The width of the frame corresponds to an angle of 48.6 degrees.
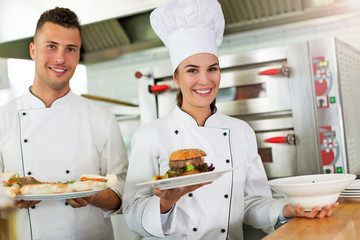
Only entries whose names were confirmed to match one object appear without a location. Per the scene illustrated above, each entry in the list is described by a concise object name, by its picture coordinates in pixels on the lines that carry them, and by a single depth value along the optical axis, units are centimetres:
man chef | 191
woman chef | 169
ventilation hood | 292
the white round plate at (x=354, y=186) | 163
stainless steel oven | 234
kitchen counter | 116
